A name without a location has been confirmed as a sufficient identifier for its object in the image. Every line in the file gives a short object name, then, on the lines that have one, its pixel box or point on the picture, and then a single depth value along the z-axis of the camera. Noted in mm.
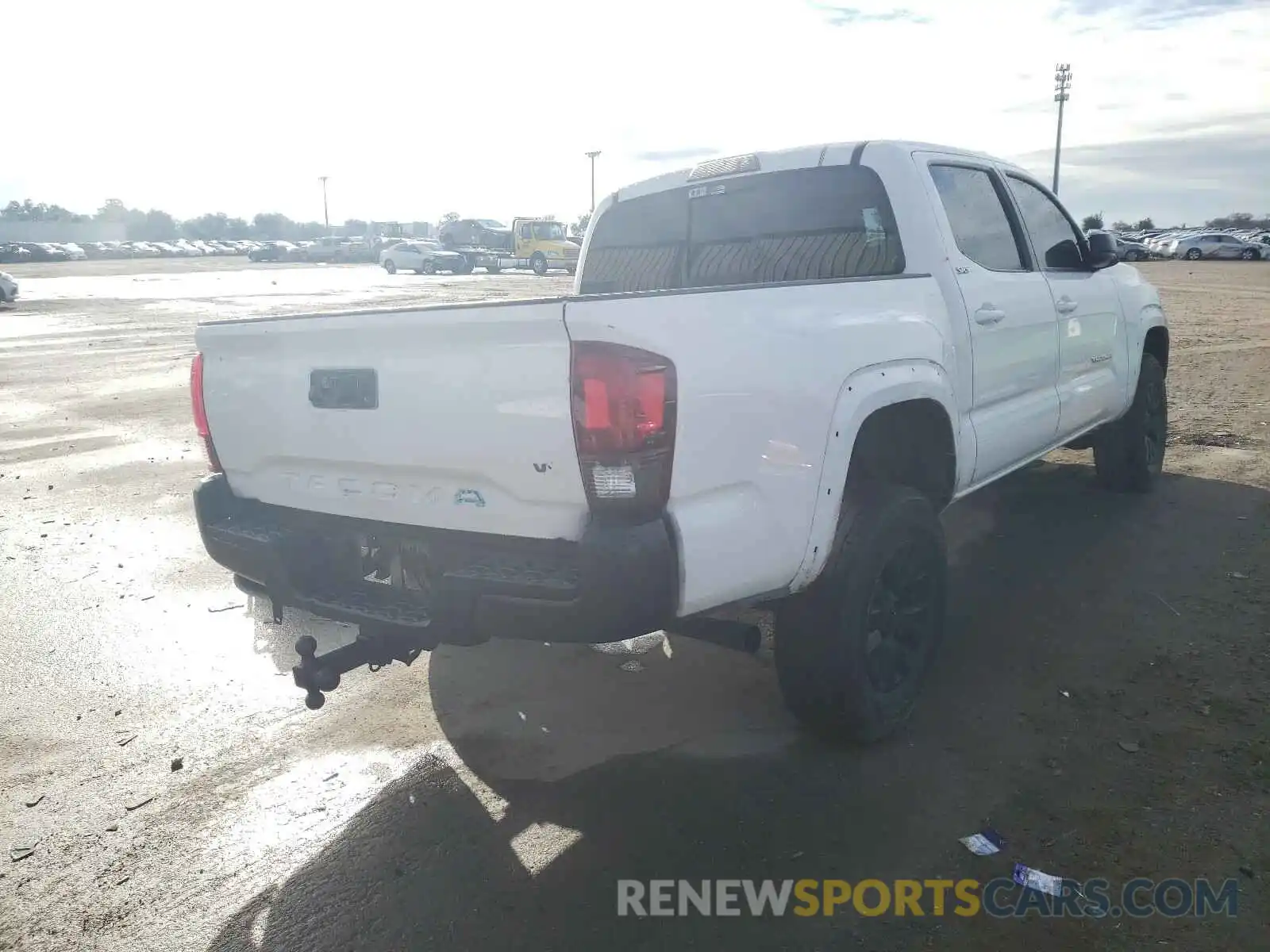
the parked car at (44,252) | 68500
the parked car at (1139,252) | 45606
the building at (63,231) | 97875
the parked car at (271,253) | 62812
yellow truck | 38531
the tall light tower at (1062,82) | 62562
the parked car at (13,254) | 64250
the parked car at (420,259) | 42250
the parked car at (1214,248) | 45531
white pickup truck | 2518
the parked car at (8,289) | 25462
